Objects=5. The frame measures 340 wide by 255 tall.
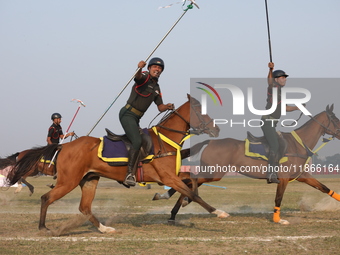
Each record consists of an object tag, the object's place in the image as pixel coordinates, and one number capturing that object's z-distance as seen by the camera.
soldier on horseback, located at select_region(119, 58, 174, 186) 11.66
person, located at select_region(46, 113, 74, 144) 19.48
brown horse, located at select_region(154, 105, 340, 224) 13.69
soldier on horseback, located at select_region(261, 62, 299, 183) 13.60
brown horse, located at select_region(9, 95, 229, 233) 11.50
